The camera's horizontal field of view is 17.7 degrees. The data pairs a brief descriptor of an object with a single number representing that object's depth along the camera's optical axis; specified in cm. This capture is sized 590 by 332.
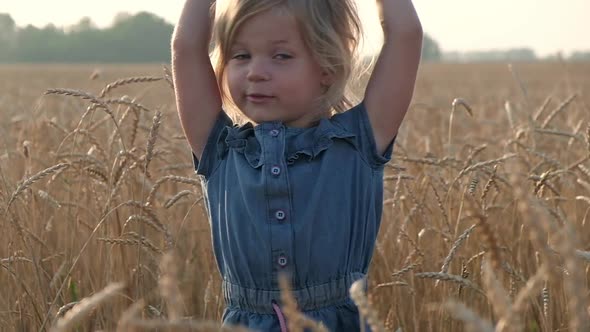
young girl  205
